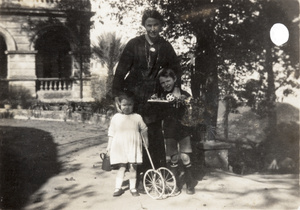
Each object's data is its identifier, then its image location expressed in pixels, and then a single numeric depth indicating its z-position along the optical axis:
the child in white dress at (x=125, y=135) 3.74
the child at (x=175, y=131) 3.92
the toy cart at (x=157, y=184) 3.71
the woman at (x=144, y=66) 3.86
